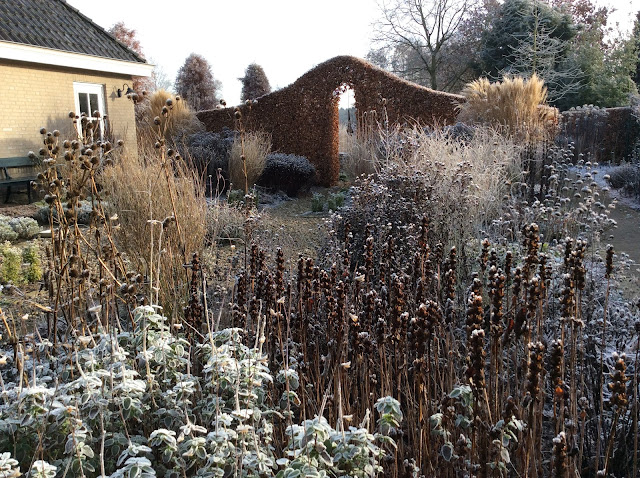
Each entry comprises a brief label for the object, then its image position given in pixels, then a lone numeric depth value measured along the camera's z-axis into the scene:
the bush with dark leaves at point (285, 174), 12.16
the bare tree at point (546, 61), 19.66
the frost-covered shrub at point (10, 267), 5.02
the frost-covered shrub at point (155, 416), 1.51
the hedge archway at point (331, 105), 13.42
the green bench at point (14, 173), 10.34
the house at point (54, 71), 10.88
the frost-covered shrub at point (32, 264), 5.23
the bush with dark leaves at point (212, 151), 12.20
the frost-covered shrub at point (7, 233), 6.68
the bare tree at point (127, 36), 29.28
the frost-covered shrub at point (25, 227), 7.01
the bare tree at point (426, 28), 24.78
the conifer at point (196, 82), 27.86
